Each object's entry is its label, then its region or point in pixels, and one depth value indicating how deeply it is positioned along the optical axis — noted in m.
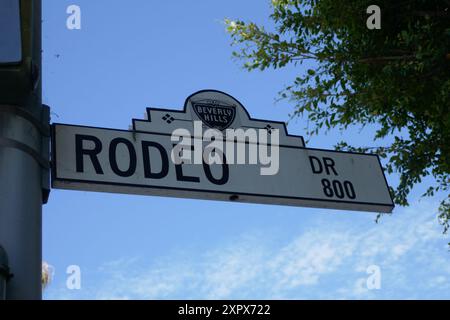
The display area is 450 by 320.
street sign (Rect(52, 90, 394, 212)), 3.32
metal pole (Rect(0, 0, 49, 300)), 2.49
